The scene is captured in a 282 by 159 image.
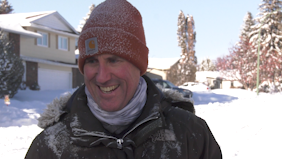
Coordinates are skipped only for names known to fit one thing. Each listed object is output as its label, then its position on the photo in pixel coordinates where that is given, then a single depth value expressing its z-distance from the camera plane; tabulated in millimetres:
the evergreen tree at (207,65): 84600
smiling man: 1726
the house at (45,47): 20875
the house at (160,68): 40500
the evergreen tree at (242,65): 27719
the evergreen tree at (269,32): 33188
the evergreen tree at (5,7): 45731
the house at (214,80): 56119
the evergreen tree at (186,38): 52744
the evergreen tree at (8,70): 14695
